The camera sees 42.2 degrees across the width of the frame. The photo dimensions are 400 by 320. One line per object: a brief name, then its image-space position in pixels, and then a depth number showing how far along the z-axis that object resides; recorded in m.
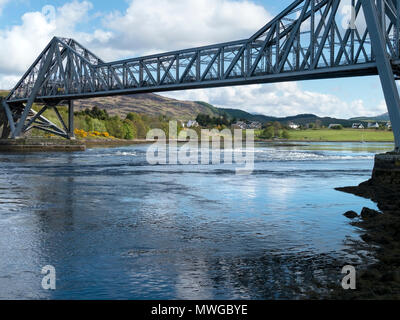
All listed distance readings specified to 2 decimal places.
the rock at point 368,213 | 21.95
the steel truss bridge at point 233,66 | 39.47
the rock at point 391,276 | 12.28
